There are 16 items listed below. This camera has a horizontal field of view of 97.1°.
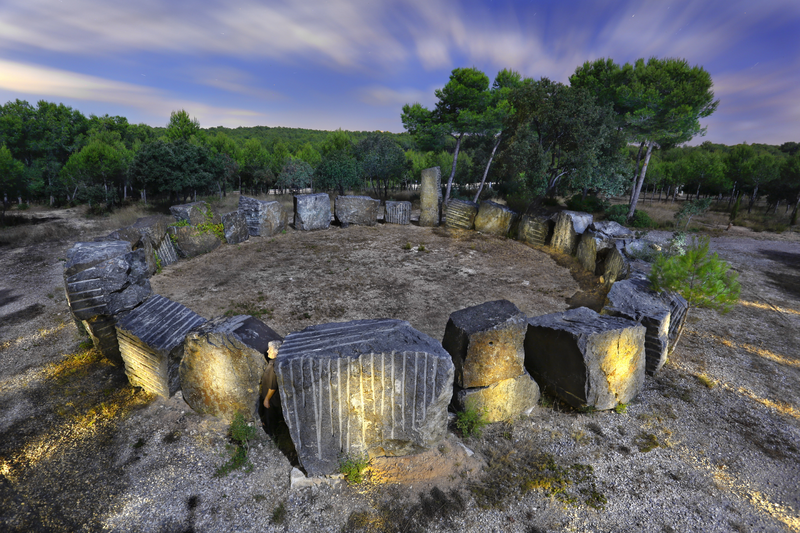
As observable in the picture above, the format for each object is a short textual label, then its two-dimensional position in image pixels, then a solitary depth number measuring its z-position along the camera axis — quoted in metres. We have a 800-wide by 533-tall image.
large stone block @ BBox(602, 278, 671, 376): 5.18
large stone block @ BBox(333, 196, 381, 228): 15.61
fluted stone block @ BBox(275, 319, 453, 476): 3.52
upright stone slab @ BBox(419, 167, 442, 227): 15.55
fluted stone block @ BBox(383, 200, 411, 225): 16.41
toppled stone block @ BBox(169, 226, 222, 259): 10.59
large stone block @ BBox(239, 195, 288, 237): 13.34
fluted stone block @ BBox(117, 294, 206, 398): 4.54
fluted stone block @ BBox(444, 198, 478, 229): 15.00
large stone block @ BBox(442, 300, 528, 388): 4.19
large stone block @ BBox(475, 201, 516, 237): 14.03
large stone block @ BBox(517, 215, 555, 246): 12.80
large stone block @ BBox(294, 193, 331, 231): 14.72
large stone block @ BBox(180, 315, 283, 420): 4.13
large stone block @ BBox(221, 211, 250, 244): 12.27
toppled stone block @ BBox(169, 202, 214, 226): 10.87
